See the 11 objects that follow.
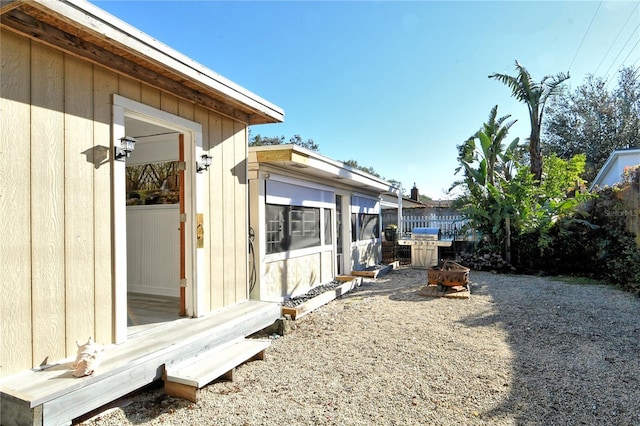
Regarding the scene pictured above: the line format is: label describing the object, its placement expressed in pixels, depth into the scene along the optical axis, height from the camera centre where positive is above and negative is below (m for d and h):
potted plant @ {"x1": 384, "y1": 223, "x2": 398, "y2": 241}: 13.73 -0.42
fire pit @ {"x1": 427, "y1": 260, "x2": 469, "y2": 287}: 7.05 -1.09
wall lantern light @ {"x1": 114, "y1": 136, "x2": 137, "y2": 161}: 3.18 +0.71
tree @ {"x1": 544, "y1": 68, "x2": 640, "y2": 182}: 18.28 +5.07
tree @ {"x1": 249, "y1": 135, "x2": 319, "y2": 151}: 30.15 +7.66
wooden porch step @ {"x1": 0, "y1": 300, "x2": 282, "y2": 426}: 2.21 -1.05
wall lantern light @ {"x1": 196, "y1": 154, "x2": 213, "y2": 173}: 4.12 +0.71
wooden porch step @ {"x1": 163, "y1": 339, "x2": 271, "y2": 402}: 2.93 -1.24
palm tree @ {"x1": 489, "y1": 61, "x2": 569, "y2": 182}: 10.63 +3.73
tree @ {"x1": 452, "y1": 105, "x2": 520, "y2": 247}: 9.77 +1.02
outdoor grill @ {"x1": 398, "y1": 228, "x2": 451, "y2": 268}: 11.37 -0.79
